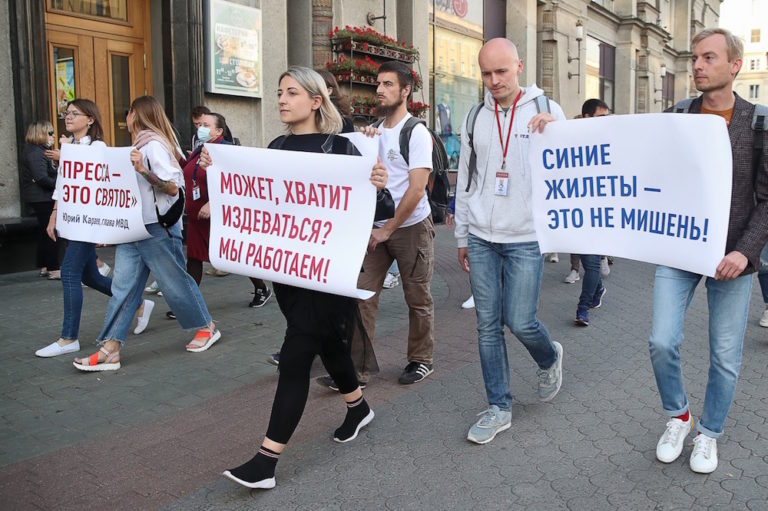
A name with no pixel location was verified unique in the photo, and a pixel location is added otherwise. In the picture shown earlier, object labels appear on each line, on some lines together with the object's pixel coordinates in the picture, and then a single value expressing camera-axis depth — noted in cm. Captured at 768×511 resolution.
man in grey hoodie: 403
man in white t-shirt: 481
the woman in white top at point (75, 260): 589
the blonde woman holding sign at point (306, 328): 350
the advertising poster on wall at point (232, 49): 1159
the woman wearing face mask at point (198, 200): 688
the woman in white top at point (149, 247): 550
